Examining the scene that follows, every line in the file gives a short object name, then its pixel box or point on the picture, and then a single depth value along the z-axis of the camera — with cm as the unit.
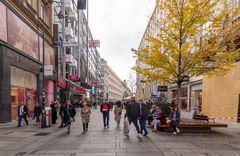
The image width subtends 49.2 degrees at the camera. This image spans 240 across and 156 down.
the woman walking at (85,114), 1312
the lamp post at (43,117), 1496
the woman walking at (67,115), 1262
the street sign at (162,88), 2233
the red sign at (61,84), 3263
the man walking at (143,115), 1168
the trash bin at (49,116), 1565
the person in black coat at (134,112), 1144
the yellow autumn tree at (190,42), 1482
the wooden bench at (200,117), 1555
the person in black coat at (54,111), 1670
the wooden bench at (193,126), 1307
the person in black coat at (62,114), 1404
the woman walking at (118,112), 1572
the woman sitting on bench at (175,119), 1249
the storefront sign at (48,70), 1612
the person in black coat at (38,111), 1777
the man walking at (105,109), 1491
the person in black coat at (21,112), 1511
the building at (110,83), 13041
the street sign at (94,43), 5404
